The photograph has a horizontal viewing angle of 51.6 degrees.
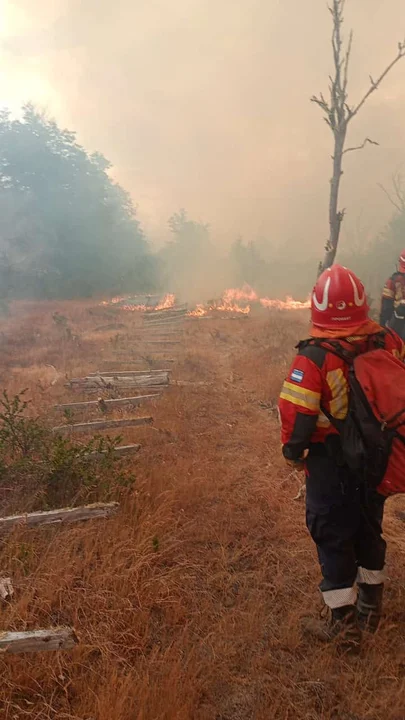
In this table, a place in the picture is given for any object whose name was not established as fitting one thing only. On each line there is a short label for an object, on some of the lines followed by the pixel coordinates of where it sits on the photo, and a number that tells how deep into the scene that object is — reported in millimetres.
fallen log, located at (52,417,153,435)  5856
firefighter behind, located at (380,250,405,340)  5918
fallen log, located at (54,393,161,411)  7125
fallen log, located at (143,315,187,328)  16781
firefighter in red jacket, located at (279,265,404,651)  2277
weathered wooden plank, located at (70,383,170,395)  8065
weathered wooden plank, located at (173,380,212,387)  8299
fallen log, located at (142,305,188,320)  18212
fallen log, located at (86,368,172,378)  8750
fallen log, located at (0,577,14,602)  2756
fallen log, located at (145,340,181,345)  13227
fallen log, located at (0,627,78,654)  2258
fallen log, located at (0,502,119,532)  3414
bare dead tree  9297
